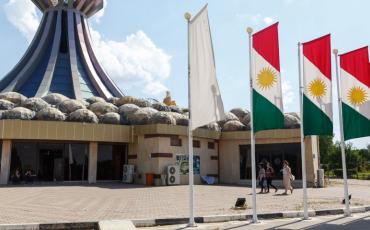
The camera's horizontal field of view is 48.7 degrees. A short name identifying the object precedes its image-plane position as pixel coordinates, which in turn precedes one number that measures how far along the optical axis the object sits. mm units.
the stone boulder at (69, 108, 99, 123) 25000
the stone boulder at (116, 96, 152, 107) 31578
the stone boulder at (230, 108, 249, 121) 32344
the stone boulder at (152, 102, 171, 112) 30531
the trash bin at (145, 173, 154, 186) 24172
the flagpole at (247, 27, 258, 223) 10523
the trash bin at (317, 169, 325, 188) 24812
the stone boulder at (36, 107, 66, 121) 24406
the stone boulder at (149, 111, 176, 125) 25000
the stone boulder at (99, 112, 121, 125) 26031
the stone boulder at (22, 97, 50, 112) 26656
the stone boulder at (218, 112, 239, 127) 29856
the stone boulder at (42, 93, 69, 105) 29719
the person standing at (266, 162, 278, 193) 19922
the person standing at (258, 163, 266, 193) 19766
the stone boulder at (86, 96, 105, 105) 31522
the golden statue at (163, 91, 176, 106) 35741
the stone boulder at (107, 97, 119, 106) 32453
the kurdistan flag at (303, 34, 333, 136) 11859
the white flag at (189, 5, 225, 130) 10422
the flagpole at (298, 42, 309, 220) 11133
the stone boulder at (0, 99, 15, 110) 26312
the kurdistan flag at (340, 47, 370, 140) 12789
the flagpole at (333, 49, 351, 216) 11844
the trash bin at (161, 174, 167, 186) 23930
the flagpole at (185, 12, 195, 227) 9807
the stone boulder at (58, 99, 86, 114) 26908
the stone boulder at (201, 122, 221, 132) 27484
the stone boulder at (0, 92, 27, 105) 28638
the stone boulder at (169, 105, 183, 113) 31266
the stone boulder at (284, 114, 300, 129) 26344
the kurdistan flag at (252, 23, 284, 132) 11141
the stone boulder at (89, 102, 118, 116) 28062
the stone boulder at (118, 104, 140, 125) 27019
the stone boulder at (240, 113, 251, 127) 29562
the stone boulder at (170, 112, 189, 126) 26109
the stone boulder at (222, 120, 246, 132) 28484
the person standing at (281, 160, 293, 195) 18641
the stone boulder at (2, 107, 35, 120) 24094
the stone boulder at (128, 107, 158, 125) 26125
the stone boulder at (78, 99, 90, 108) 29369
